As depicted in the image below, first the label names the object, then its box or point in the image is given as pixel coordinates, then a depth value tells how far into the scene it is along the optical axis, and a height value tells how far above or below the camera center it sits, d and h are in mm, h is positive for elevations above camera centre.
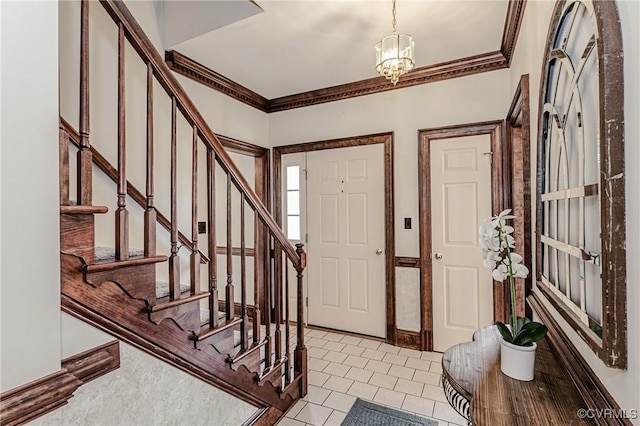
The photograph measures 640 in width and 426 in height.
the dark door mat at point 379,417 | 2020 -1279
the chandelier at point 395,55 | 1976 +969
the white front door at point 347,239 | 3285 -258
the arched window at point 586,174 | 712 +106
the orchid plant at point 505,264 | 1068 -174
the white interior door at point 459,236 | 2832 -202
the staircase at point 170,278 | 1082 -242
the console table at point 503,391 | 852 -526
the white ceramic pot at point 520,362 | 1027 -469
